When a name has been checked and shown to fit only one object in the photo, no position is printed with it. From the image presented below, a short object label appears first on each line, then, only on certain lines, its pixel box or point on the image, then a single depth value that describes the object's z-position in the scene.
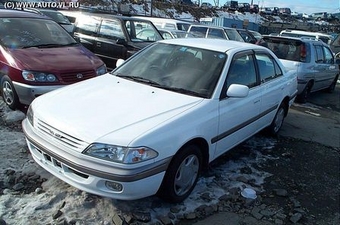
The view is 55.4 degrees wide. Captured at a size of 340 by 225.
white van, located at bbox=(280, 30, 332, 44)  16.48
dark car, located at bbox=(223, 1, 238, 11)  54.89
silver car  8.04
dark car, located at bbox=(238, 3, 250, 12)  53.64
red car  4.84
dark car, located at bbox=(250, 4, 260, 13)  54.56
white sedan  2.67
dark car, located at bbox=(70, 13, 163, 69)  8.15
